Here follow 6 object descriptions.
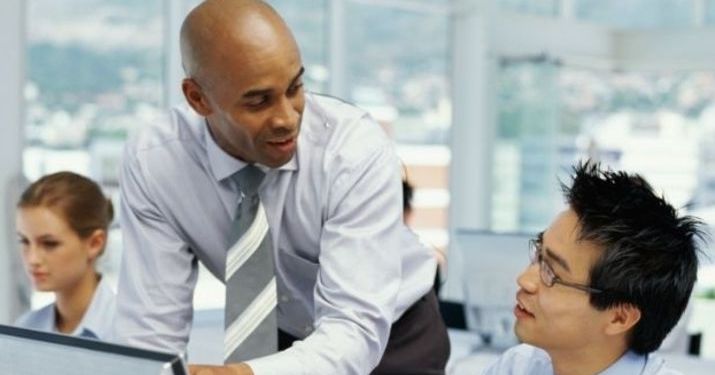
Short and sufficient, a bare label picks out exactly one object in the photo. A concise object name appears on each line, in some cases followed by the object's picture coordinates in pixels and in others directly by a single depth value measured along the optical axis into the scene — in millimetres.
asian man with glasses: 2378
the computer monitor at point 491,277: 4400
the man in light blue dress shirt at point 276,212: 2275
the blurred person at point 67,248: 3303
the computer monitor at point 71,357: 1683
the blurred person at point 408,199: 4301
